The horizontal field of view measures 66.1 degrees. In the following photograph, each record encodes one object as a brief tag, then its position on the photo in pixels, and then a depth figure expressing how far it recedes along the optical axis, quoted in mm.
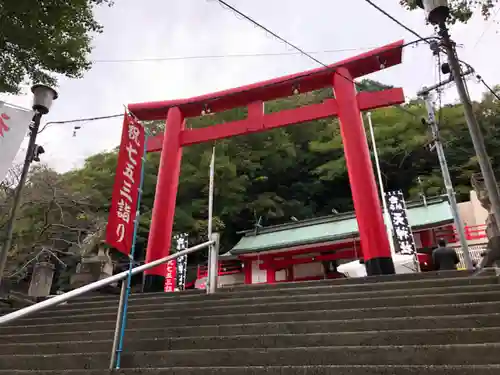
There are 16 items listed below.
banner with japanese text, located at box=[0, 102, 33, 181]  5070
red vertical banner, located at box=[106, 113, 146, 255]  3707
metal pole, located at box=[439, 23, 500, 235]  4168
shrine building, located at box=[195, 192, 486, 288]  13914
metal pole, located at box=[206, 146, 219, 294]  5598
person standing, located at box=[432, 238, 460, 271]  6895
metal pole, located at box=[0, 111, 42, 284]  5082
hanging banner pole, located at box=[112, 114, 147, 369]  3396
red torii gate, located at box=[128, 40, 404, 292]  7138
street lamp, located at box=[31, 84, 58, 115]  5926
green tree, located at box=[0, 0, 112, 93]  6055
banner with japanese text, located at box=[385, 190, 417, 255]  11773
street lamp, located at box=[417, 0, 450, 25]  4809
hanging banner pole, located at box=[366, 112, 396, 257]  12070
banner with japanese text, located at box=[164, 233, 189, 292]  13523
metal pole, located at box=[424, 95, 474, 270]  8070
